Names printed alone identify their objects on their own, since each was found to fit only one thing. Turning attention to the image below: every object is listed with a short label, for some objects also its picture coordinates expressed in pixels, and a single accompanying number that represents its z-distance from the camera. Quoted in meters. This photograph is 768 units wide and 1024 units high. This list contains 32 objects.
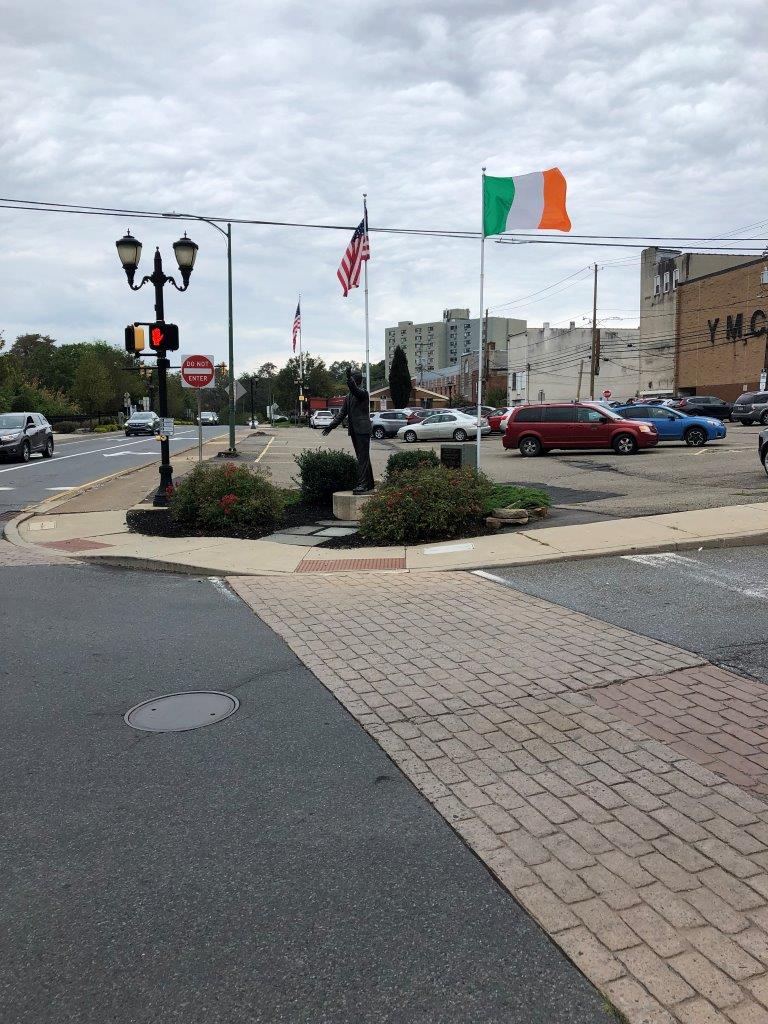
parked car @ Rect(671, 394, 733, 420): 43.78
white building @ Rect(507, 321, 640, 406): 80.50
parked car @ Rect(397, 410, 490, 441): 35.84
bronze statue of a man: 12.34
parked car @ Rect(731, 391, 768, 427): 38.19
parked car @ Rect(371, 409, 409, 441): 43.09
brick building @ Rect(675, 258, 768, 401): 54.56
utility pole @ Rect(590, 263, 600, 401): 57.38
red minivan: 24.06
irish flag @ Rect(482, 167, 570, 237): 13.33
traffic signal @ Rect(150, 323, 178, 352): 14.56
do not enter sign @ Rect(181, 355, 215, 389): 18.03
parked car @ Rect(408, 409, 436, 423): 45.38
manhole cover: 4.50
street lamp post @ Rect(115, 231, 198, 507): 14.46
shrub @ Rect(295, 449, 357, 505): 13.12
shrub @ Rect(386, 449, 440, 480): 12.34
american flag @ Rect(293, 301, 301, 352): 41.28
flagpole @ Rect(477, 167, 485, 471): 13.79
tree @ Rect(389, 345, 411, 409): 87.75
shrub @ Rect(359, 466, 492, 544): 10.68
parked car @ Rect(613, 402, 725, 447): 25.83
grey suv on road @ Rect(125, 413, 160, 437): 50.12
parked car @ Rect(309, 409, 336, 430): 54.25
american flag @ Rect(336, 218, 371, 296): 16.23
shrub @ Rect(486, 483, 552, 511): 11.86
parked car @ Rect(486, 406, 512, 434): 39.44
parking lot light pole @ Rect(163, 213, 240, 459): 27.75
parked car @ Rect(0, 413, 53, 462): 25.52
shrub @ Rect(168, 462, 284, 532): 11.91
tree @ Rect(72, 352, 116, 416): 70.44
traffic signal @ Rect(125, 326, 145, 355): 15.02
